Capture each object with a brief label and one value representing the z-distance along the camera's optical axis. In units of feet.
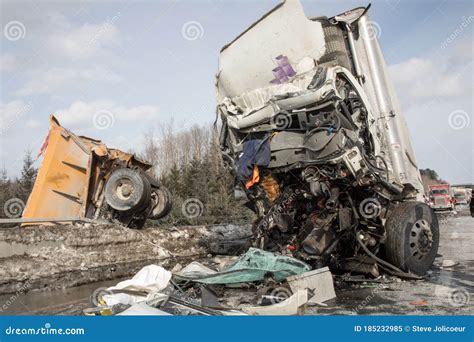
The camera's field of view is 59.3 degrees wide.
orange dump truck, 23.70
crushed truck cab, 15.92
